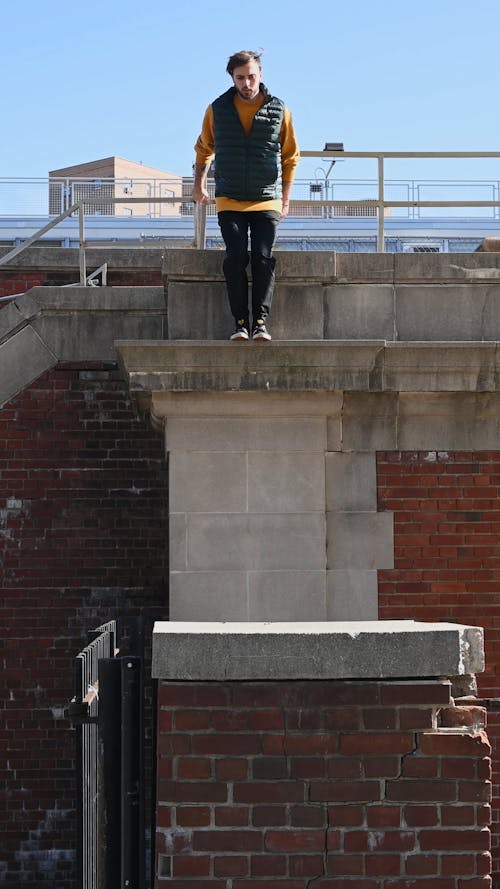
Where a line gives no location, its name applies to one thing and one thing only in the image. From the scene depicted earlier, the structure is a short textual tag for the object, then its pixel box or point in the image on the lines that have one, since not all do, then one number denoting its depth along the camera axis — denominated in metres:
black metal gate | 8.90
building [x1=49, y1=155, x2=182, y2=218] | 36.31
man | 14.01
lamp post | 46.21
